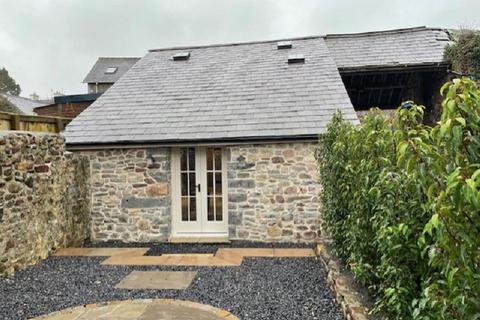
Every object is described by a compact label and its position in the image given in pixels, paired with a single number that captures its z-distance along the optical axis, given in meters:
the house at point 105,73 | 31.50
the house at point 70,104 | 13.66
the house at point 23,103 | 20.39
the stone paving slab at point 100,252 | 7.11
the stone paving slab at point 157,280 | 5.27
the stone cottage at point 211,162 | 7.73
